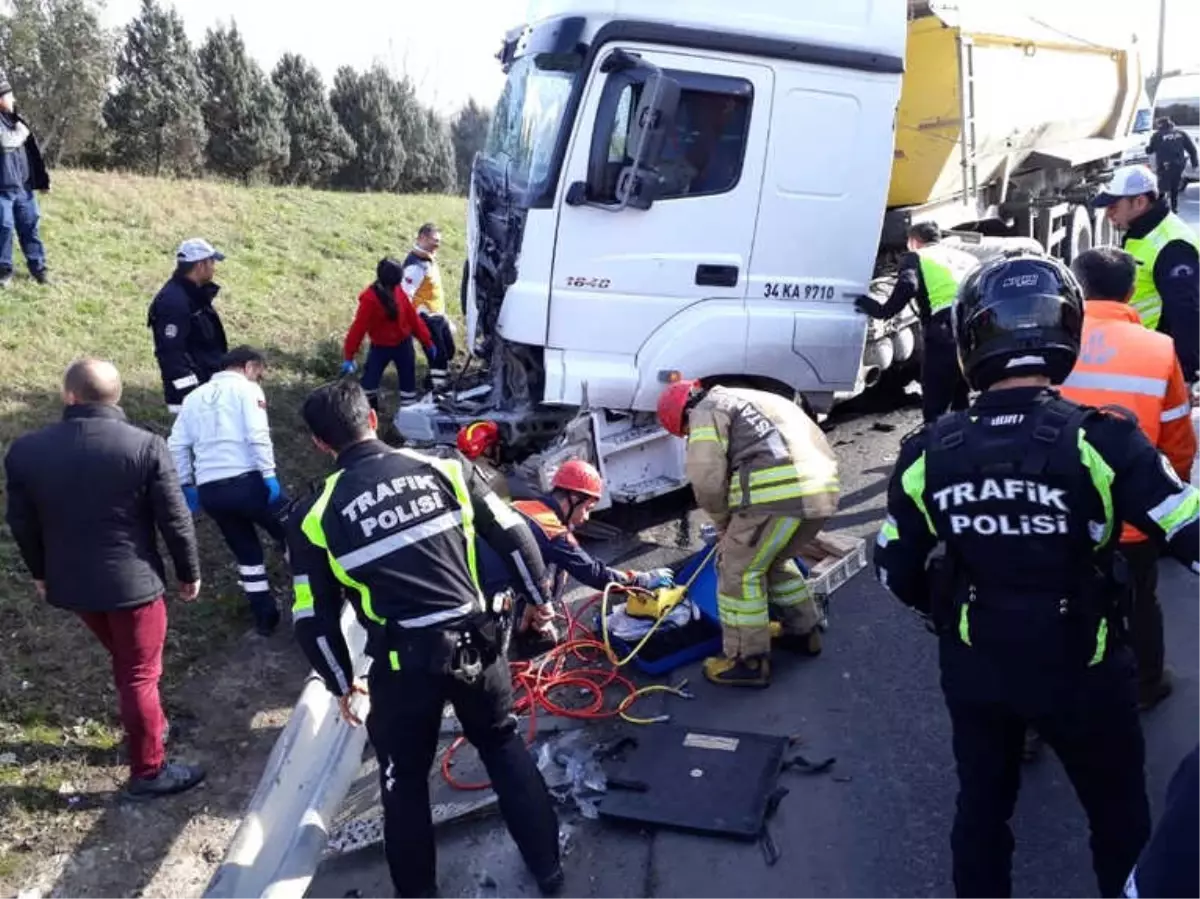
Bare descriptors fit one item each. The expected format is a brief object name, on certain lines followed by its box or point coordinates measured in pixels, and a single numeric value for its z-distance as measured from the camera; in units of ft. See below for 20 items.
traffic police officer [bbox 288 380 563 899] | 9.97
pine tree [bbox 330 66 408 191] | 66.80
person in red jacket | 26.08
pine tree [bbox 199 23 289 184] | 57.21
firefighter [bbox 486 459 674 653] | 14.40
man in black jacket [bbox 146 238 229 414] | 20.01
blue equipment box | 15.10
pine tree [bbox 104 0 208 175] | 52.54
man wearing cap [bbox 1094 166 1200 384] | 14.78
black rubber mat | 11.55
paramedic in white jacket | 16.38
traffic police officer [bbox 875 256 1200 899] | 7.64
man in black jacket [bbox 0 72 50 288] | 26.91
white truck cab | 17.42
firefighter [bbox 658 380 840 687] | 13.82
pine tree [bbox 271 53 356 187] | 62.34
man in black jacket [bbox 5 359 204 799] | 12.49
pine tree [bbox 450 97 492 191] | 80.69
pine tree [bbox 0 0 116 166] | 45.39
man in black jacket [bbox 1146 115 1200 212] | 44.62
